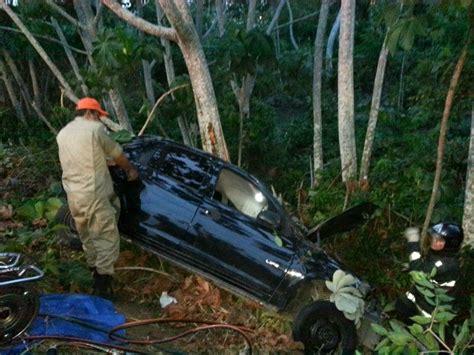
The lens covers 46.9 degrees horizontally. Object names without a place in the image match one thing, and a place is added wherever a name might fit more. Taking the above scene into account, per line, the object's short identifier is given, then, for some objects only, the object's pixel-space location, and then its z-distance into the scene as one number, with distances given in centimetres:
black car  506
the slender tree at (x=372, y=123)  855
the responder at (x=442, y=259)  477
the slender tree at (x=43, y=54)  903
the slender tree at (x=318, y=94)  1041
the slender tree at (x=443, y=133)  596
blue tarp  423
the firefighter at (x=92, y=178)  456
